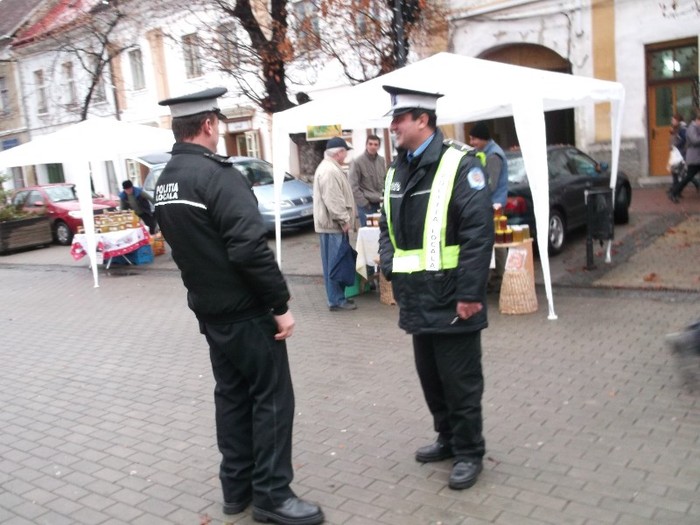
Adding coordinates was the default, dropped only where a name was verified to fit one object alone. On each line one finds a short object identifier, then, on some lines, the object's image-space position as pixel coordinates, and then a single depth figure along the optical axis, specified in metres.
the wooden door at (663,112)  16.02
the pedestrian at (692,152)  12.77
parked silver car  14.75
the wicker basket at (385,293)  8.13
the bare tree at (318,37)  13.44
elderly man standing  7.80
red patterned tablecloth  12.66
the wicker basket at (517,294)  7.21
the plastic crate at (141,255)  13.43
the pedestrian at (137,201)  13.77
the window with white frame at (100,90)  26.75
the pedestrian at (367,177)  9.80
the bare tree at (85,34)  20.66
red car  17.84
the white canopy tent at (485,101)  6.88
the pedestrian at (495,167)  7.66
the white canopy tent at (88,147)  11.26
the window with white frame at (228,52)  14.86
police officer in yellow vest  3.48
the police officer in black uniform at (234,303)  3.19
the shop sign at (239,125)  25.31
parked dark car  9.49
